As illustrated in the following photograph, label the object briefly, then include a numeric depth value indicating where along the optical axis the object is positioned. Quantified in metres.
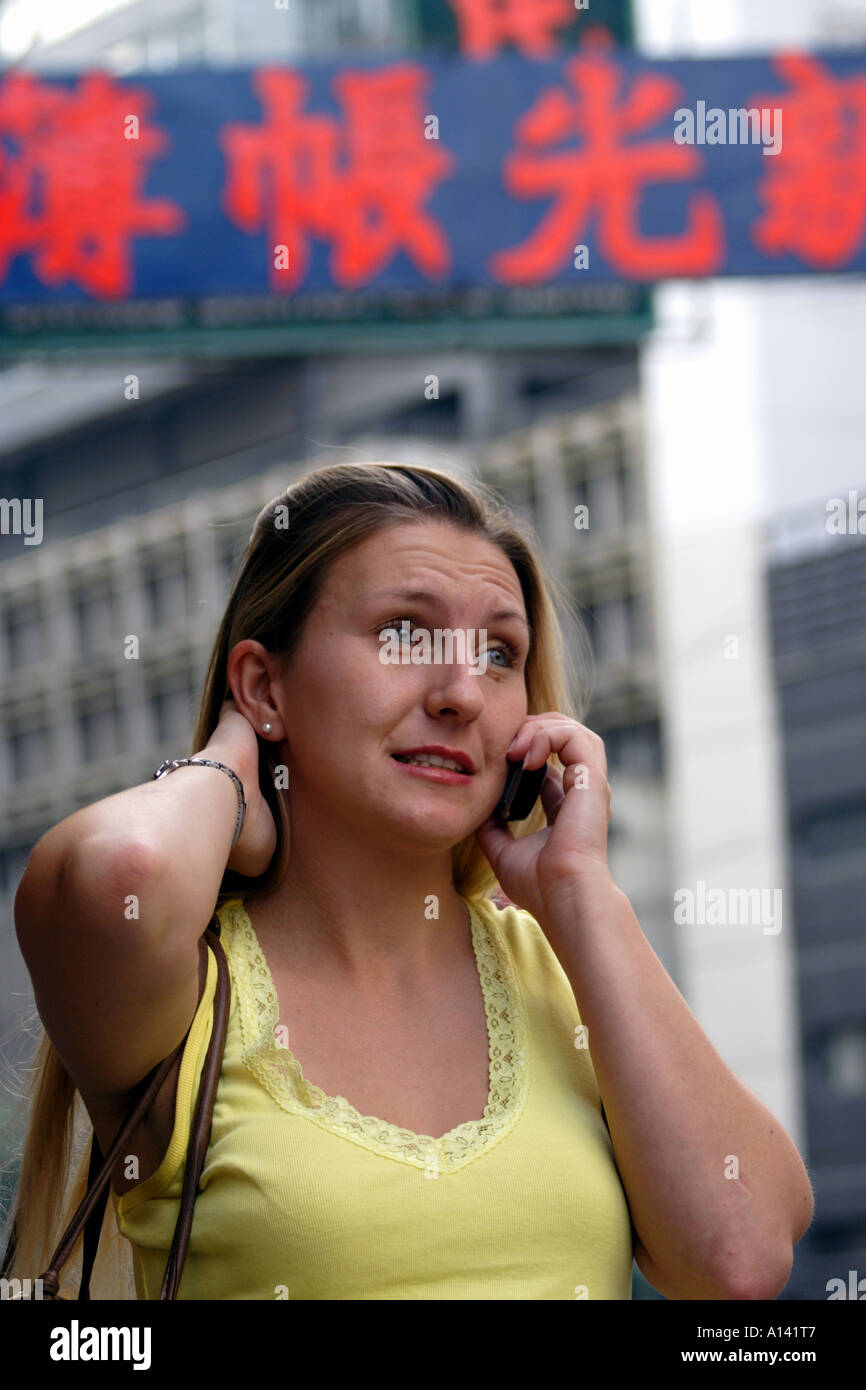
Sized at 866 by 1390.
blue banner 8.74
